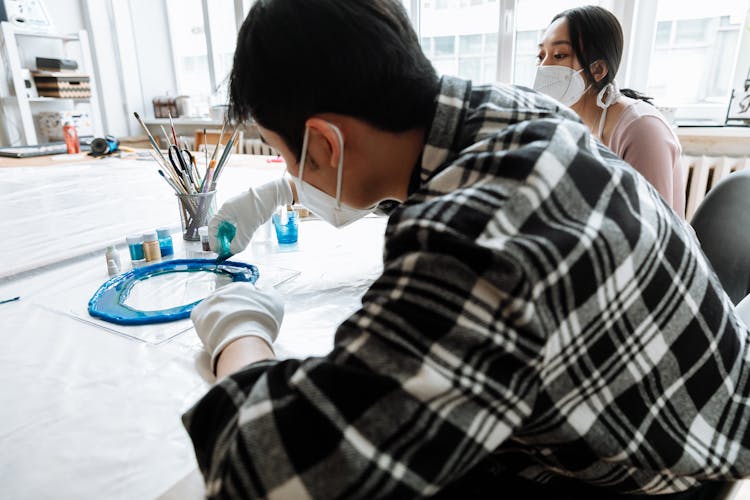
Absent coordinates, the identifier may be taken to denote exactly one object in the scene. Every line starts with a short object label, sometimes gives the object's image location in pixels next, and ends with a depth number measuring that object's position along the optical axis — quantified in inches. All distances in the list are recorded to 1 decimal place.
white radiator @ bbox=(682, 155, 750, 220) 85.0
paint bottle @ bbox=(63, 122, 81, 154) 97.2
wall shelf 115.0
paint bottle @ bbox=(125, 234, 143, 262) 39.2
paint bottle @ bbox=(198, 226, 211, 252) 41.8
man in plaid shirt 13.9
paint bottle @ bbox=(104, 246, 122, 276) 36.9
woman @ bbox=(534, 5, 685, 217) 52.0
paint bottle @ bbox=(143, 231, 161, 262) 39.5
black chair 34.9
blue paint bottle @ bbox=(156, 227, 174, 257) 40.8
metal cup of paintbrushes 43.6
